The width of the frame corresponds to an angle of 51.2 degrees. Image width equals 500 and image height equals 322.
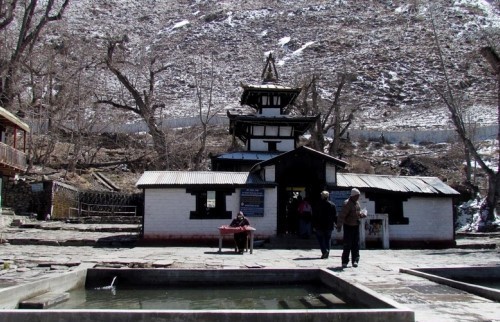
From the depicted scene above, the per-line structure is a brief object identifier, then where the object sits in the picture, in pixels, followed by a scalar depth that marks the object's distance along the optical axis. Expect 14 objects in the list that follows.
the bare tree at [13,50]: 30.97
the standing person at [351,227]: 11.33
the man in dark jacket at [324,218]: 13.05
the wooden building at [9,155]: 24.75
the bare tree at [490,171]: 24.27
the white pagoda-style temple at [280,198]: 19.28
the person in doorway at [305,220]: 19.48
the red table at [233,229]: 14.91
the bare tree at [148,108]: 42.75
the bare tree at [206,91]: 63.76
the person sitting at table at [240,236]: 15.34
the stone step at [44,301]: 7.68
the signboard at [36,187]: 26.17
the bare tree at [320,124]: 39.31
